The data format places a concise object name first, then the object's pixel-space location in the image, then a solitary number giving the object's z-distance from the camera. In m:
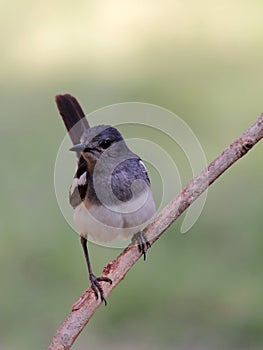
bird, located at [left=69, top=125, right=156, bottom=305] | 7.28
